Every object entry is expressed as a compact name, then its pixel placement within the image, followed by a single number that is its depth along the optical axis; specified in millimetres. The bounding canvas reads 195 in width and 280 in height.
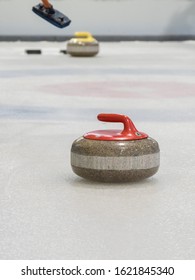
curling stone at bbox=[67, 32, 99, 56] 13840
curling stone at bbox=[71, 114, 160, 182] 3661
